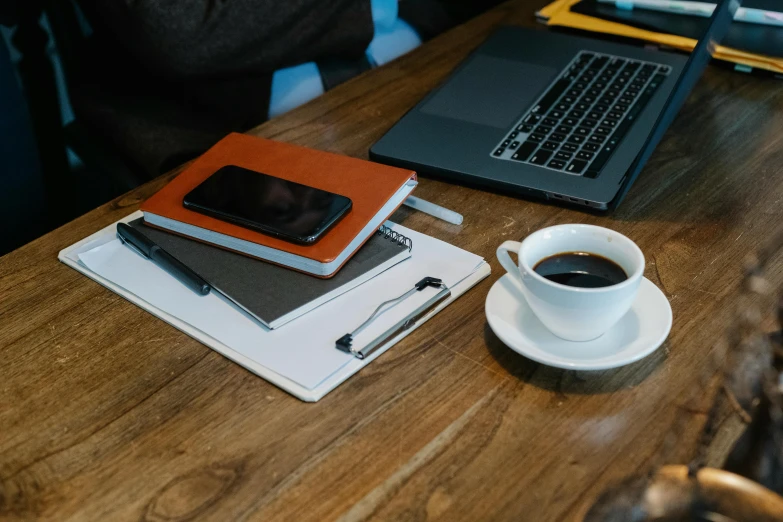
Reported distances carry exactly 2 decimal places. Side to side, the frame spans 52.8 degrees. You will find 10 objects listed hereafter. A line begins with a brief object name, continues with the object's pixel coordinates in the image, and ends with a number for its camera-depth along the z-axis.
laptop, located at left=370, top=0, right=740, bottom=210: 0.84
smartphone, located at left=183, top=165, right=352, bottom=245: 0.74
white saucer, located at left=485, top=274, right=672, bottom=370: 0.62
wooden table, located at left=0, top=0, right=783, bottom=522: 0.56
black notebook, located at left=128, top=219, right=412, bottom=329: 0.70
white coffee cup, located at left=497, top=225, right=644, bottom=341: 0.60
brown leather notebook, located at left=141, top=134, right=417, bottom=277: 0.73
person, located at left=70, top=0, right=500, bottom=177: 1.15
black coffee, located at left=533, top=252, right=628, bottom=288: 0.64
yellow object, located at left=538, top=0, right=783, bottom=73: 1.04
